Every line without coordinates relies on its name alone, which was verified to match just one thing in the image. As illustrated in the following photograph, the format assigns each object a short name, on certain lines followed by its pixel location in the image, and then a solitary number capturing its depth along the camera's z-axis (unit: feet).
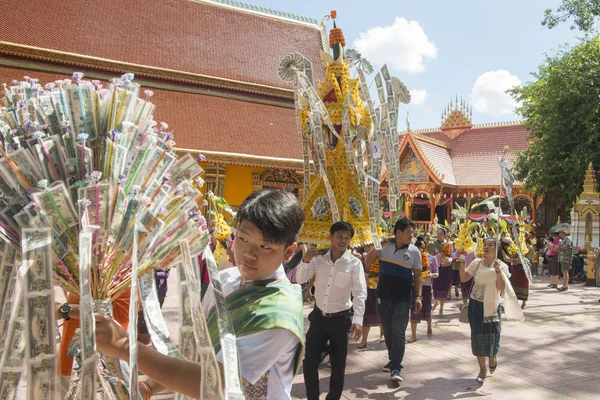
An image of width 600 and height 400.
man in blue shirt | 15.90
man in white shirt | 12.53
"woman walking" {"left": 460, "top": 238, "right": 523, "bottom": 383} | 16.24
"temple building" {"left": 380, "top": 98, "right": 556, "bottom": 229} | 69.46
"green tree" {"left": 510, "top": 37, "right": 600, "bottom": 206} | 53.26
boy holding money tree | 4.50
